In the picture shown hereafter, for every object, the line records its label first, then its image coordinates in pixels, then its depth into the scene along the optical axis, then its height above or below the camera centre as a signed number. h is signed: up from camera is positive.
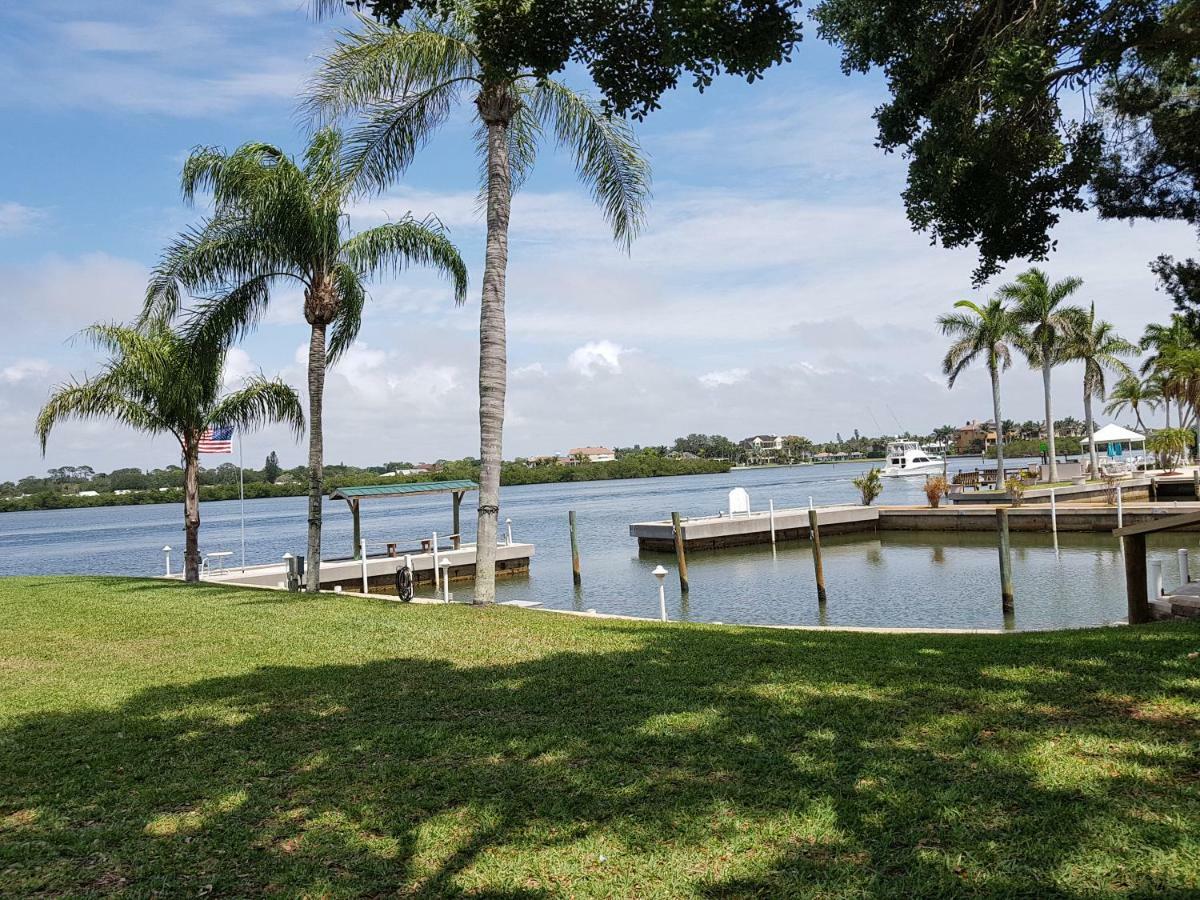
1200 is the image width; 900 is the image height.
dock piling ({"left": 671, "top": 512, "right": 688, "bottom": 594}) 23.12 -2.69
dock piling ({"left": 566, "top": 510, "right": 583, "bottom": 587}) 25.70 -3.13
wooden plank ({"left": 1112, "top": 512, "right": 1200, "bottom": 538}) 8.52 -0.87
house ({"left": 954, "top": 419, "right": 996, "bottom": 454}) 148.34 +1.38
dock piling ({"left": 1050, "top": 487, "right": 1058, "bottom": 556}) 27.30 -2.57
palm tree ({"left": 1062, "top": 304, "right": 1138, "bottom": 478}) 43.06 +4.39
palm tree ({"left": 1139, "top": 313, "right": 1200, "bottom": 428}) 42.06 +4.04
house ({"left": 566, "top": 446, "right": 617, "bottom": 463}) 154.94 +0.98
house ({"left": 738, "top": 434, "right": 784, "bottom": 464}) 188.12 -0.01
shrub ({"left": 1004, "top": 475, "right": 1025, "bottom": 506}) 33.50 -1.85
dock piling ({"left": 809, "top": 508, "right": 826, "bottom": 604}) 20.03 -2.73
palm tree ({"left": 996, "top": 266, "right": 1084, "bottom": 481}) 41.00 +6.18
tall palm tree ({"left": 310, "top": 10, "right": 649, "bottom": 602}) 12.06 +5.08
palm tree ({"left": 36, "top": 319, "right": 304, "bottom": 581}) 17.16 +1.65
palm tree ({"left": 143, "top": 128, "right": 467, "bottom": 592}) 14.72 +4.00
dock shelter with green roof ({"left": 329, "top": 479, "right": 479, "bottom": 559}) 24.50 -0.66
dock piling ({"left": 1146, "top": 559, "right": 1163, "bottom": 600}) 11.06 -1.78
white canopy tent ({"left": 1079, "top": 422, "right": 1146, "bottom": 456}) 48.22 +0.19
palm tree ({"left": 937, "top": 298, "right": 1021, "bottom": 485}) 41.69 +5.10
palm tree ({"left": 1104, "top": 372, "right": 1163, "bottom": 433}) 57.56 +2.95
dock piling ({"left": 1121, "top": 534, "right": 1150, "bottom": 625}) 9.04 -1.50
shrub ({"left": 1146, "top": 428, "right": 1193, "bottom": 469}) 45.59 -0.47
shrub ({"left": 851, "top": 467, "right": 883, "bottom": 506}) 36.59 -1.55
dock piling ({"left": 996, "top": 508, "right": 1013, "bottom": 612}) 17.86 -2.70
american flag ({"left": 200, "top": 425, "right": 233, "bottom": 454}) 19.11 +0.80
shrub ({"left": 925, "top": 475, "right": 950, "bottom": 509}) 35.08 -1.77
